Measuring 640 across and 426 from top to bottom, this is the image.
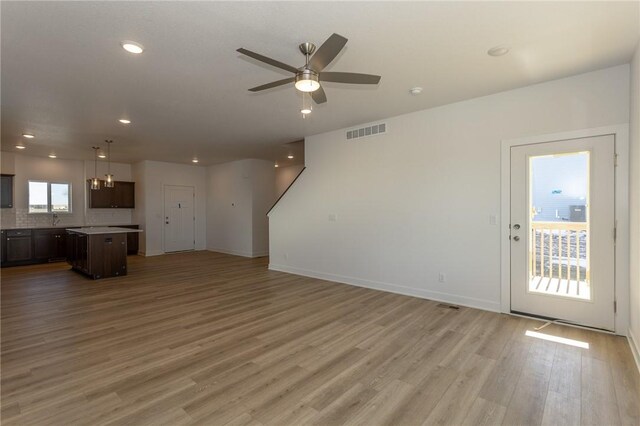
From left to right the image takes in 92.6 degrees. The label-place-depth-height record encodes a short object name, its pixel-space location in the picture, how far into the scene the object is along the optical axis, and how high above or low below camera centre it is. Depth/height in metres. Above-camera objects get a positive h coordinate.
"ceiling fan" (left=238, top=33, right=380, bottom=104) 2.13 +1.12
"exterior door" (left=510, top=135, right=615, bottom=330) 3.32 -0.23
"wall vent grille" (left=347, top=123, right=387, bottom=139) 5.11 +1.38
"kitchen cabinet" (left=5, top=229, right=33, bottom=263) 7.20 -0.83
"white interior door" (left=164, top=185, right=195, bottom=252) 9.36 -0.23
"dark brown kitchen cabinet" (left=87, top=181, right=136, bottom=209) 8.60 +0.41
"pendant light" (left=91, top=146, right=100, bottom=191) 6.72 +1.20
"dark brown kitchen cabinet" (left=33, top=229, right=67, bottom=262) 7.60 -0.85
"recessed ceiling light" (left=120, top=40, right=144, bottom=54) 2.70 +1.48
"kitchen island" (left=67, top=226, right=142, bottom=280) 5.94 -0.83
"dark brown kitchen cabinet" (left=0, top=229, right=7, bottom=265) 7.09 -0.82
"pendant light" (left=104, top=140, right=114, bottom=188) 6.54 +0.72
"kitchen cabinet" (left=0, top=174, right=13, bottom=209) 7.31 +0.48
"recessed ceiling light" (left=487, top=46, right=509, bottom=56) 2.83 +1.50
